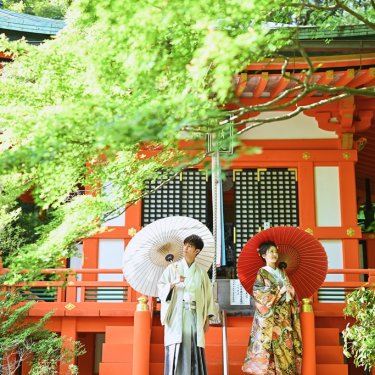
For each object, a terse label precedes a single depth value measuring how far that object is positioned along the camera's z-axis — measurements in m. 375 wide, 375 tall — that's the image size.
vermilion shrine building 9.34
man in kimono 6.87
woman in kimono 7.21
